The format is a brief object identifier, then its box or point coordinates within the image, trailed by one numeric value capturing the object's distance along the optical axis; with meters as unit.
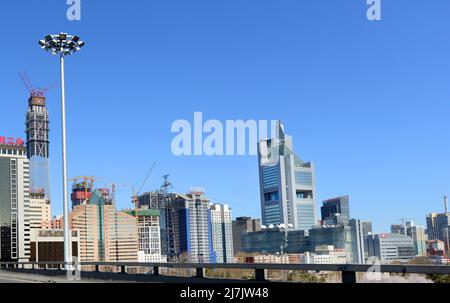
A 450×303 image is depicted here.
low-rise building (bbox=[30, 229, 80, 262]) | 196.74
